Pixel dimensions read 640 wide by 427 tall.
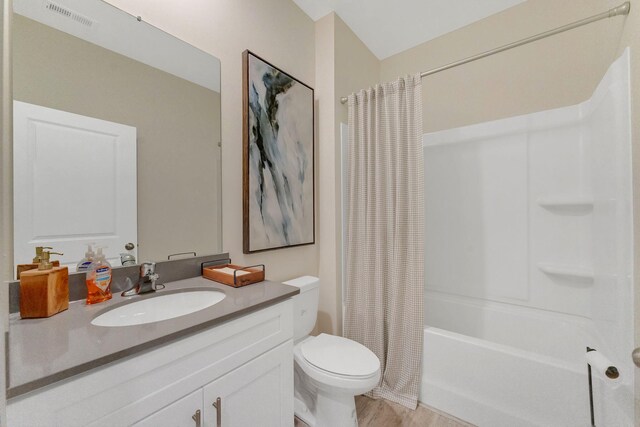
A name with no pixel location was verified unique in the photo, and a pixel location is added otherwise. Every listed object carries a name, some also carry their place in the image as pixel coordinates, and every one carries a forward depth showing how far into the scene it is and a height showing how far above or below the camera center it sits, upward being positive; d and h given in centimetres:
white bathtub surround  125 -34
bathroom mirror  94 +32
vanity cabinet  62 -47
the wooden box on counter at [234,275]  123 -28
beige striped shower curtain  172 -13
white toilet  132 -76
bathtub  131 -87
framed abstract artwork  157 +34
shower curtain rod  119 +87
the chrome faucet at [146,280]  112 -27
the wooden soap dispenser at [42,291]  83 -23
